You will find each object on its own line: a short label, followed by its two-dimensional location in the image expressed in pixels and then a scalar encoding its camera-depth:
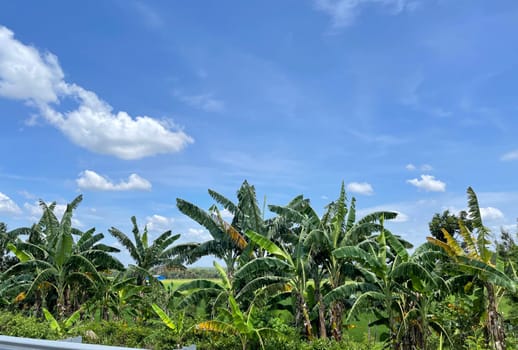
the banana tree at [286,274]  9.69
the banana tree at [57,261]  12.81
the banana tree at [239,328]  7.18
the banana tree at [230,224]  12.45
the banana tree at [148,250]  15.32
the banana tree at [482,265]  8.53
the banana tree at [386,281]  8.73
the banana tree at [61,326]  7.54
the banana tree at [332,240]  9.88
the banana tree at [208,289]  11.16
